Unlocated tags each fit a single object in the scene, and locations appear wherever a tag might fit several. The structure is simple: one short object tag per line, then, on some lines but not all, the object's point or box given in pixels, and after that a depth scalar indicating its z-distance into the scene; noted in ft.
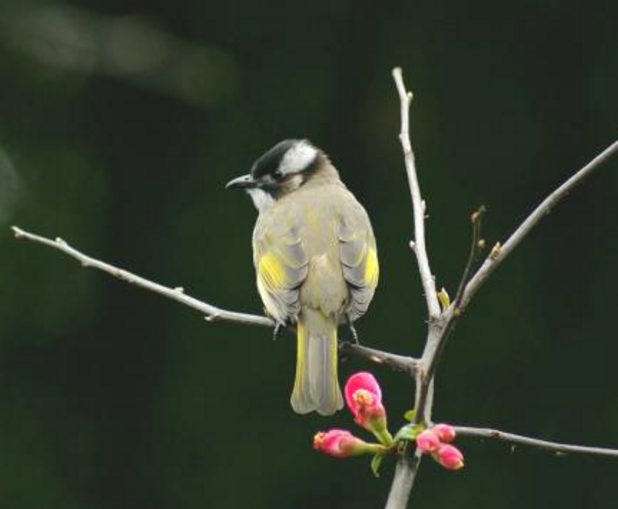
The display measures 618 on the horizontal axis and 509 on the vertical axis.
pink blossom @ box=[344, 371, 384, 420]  18.31
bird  24.93
